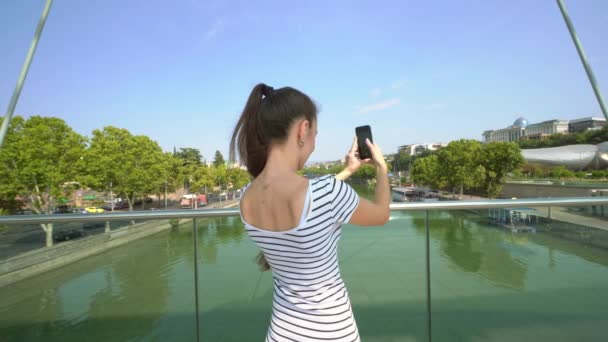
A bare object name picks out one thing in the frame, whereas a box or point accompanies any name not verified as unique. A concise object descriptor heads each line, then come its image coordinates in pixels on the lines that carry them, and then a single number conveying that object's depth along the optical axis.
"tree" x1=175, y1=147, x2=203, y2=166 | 68.44
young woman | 0.75
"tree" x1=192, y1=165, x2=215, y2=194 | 40.53
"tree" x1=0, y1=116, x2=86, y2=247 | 17.62
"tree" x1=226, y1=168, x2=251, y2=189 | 52.26
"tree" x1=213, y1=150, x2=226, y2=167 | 90.62
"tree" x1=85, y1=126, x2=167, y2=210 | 23.48
